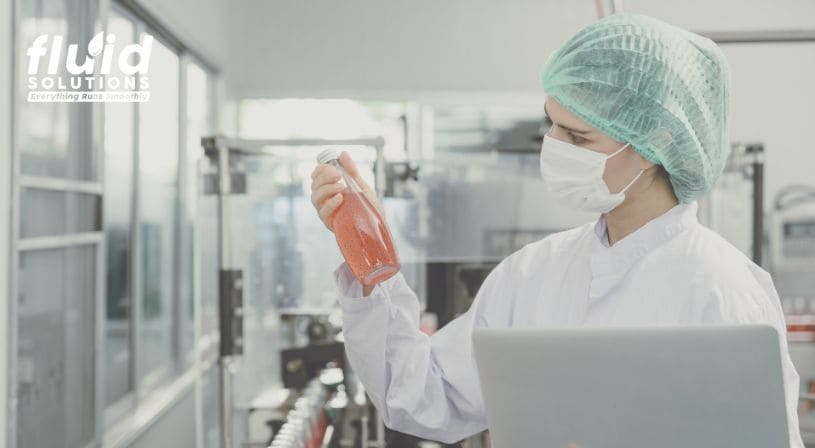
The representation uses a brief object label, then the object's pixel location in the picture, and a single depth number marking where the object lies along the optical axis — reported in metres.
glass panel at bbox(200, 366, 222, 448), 2.52
